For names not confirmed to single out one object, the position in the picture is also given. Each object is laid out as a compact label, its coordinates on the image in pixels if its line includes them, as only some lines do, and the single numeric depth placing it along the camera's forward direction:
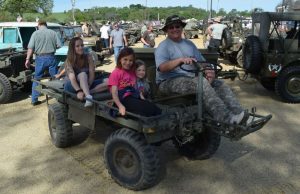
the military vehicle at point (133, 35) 17.56
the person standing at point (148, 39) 8.45
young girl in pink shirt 2.93
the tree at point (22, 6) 21.92
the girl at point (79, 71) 3.59
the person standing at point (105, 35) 12.59
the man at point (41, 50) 5.70
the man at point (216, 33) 9.27
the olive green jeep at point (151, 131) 2.81
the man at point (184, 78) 2.89
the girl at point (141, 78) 3.26
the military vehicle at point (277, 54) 5.59
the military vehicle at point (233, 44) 9.23
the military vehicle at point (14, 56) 5.84
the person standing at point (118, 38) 9.48
